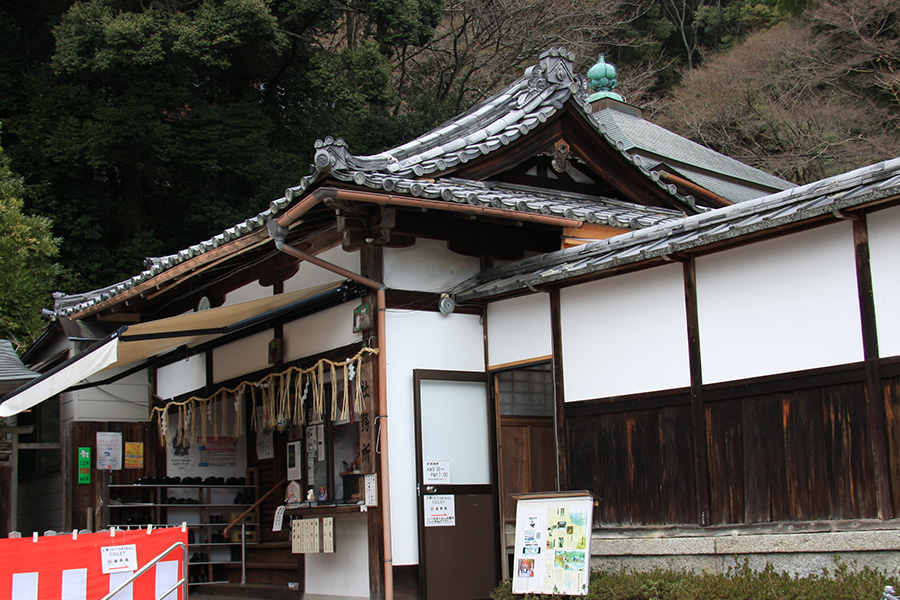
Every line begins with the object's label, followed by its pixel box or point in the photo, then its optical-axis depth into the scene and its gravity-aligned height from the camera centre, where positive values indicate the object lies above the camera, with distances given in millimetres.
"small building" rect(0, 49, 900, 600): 6934 +759
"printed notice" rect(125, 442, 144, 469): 13711 +29
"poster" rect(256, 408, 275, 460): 13141 +108
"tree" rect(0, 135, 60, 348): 14820 +3380
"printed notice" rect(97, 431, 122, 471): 13391 +113
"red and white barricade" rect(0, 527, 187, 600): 7035 -836
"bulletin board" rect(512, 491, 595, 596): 7484 -847
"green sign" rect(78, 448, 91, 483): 13398 -89
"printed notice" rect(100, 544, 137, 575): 7395 -810
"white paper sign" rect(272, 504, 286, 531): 11883 -850
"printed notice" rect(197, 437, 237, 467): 13922 +33
